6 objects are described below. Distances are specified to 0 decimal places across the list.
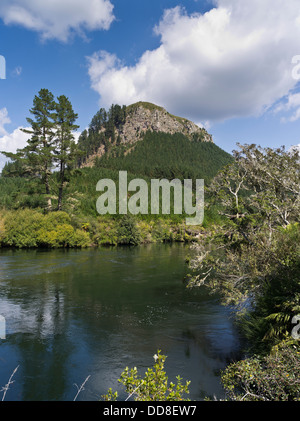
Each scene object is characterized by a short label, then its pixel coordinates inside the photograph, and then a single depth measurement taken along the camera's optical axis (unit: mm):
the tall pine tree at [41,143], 54062
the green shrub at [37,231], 50031
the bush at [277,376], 6641
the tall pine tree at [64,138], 56844
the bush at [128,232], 65000
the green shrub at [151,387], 5805
